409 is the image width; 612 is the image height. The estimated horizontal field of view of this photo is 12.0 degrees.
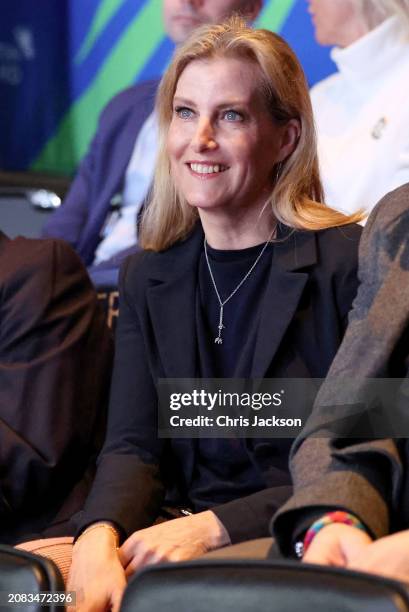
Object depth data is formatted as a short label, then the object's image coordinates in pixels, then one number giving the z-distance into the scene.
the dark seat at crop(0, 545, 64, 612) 2.02
